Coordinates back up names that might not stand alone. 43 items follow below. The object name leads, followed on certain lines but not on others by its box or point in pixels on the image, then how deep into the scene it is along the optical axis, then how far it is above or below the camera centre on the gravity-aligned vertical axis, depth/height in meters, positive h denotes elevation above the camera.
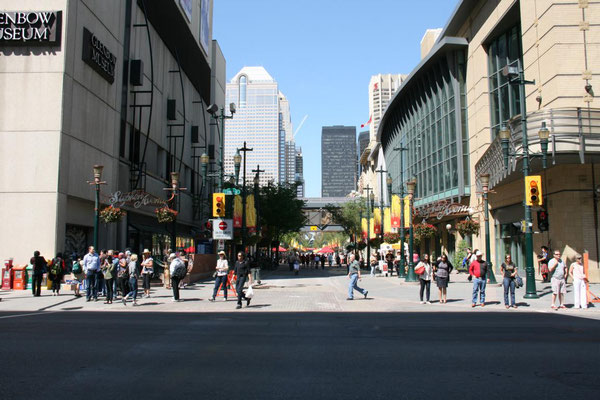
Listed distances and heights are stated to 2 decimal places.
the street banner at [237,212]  34.69 +2.74
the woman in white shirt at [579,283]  16.28 -1.05
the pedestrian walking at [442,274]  17.94 -0.84
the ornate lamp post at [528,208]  19.20 +1.61
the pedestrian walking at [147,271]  20.69 -0.86
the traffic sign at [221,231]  24.20 +0.88
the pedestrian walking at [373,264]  36.50 -1.00
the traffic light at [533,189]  18.83 +2.23
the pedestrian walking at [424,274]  18.19 -0.85
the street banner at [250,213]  33.66 +2.41
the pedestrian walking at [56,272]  20.42 -0.90
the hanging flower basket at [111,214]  23.36 +1.61
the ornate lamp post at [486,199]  25.88 +2.62
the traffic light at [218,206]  23.81 +2.02
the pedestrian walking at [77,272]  20.25 -0.89
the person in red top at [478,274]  16.84 -0.78
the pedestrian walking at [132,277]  17.78 -0.94
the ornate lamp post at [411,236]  28.81 +0.80
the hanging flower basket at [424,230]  33.06 +1.31
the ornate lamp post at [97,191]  20.58 +2.44
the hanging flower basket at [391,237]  38.38 +0.96
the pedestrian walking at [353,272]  19.12 -0.83
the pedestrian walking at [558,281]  16.36 -0.99
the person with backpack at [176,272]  18.48 -0.81
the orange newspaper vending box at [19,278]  22.73 -1.26
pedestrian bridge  90.56 +6.88
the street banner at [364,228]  49.19 +2.16
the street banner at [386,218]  45.27 +2.87
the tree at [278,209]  56.28 +4.44
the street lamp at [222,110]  28.17 +7.87
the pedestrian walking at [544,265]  24.62 -0.71
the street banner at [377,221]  44.88 +2.56
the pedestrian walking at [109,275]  17.89 -0.88
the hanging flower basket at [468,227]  28.81 +1.29
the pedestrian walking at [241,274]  17.00 -0.83
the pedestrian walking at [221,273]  18.69 -0.85
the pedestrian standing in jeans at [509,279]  16.70 -0.94
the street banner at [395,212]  32.91 +2.43
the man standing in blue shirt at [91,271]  18.73 -0.78
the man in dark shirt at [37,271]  19.75 -0.83
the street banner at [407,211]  31.77 +2.41
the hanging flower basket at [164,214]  25.20 +1.74
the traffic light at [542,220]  22.81 +1.34
